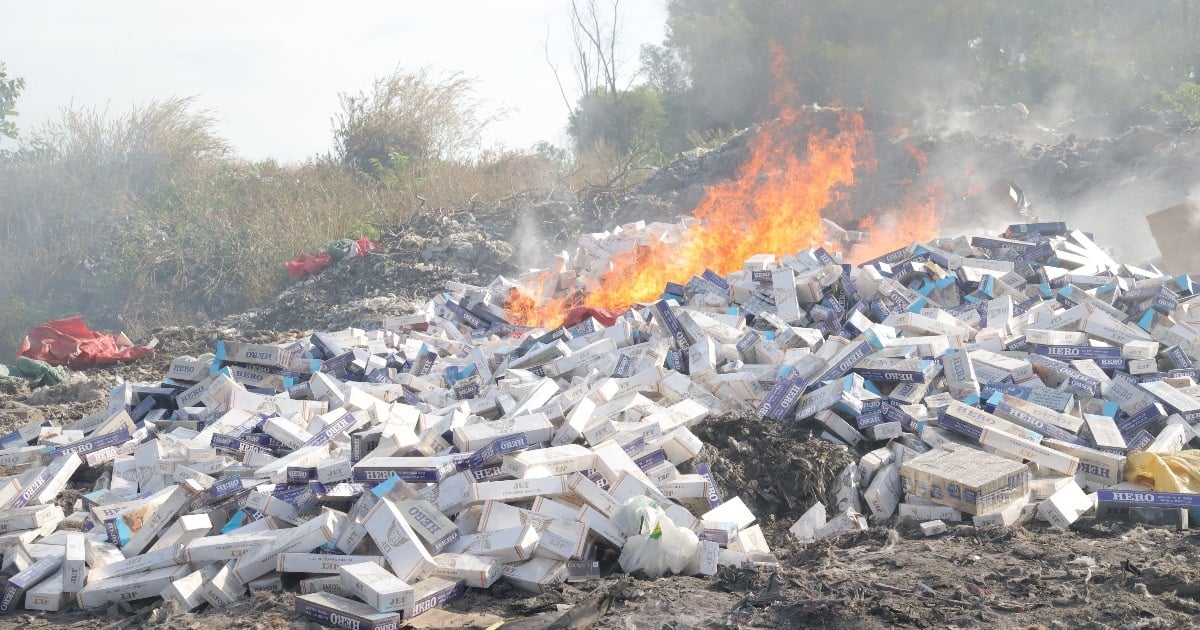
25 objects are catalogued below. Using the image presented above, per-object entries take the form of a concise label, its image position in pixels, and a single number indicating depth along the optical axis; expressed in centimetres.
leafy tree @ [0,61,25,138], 1689
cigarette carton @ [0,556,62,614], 477
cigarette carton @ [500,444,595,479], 486
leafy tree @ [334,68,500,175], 1975
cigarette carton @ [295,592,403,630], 390
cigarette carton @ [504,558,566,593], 429
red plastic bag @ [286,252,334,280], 1445
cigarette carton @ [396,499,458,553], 459
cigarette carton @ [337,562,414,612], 396
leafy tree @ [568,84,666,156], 2467
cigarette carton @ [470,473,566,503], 471
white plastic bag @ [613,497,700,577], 441
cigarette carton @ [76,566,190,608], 462
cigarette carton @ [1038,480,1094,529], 474
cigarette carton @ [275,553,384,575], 446
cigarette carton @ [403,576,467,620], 404
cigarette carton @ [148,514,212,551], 487
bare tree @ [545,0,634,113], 2997
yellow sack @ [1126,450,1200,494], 501
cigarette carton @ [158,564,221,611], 438
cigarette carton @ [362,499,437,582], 429
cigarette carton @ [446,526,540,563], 436
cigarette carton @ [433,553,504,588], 427
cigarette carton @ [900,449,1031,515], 484
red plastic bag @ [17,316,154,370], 1073
